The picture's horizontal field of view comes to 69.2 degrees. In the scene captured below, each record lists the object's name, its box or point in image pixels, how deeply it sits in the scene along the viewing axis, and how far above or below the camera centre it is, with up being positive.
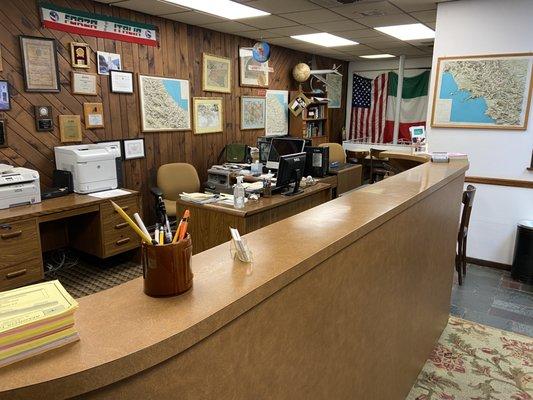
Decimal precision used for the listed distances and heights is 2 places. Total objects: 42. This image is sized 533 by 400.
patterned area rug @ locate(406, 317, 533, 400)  2.27 -1.54
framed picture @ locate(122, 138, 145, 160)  4.33 -0.31
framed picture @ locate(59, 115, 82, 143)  3.71 -0.07
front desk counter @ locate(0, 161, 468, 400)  0.61 -0.42
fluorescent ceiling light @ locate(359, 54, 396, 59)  7.42 +1.29
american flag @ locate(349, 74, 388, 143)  8.25 +0.35
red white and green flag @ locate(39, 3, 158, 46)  3.52 +0.95
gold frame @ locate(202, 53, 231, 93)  5.09 +0.68
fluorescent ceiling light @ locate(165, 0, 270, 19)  3.93 +1.20
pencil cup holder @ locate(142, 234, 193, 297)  0.78 -0.29
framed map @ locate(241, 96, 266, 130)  5.91 +0.16
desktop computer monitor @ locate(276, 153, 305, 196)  3.36 -0.42
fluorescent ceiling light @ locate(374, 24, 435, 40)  4.97 +1.23
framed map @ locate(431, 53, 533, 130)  3.61 +0.32
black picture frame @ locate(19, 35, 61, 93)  3.36 +0.49
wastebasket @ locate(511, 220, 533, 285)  3.58 -1.19
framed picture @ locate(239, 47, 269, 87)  5.66 +0.79
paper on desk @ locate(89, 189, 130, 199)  3.49 -0.66
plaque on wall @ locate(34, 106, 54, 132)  3.51 +0.01
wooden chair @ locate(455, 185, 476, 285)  3.41 -0.98
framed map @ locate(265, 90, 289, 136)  6.45 +0.17
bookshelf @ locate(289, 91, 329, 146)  6.94 +0.01
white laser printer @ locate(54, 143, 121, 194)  3.49 -0.40
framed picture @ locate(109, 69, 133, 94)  4.08 +0.42
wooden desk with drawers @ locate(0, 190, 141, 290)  2.88 -0.97
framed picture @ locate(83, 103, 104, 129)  3.90 +0.06
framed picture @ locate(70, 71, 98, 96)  3.76 +0.37
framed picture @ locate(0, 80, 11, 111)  3.27 +0.20
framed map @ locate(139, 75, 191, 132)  4.44 +0.21
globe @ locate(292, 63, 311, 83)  6.75 +0.88
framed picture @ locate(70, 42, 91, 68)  3.71 +0.64
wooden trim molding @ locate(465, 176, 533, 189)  3.74 -0.56
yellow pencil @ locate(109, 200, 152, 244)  0.80 -0.23
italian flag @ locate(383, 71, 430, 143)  7.75 +0.40
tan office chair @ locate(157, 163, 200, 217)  4.42 -0.68
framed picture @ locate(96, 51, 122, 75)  3.95 +0.61
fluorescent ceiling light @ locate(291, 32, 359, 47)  5.54 +1.25
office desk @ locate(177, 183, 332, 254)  2.95 -0.74
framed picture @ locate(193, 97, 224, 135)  5.11 +0.10
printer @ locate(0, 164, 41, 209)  3.00 -0.52
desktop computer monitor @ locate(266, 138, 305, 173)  4.20 -0.28
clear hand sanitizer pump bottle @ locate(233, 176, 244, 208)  3.03 -0.58
